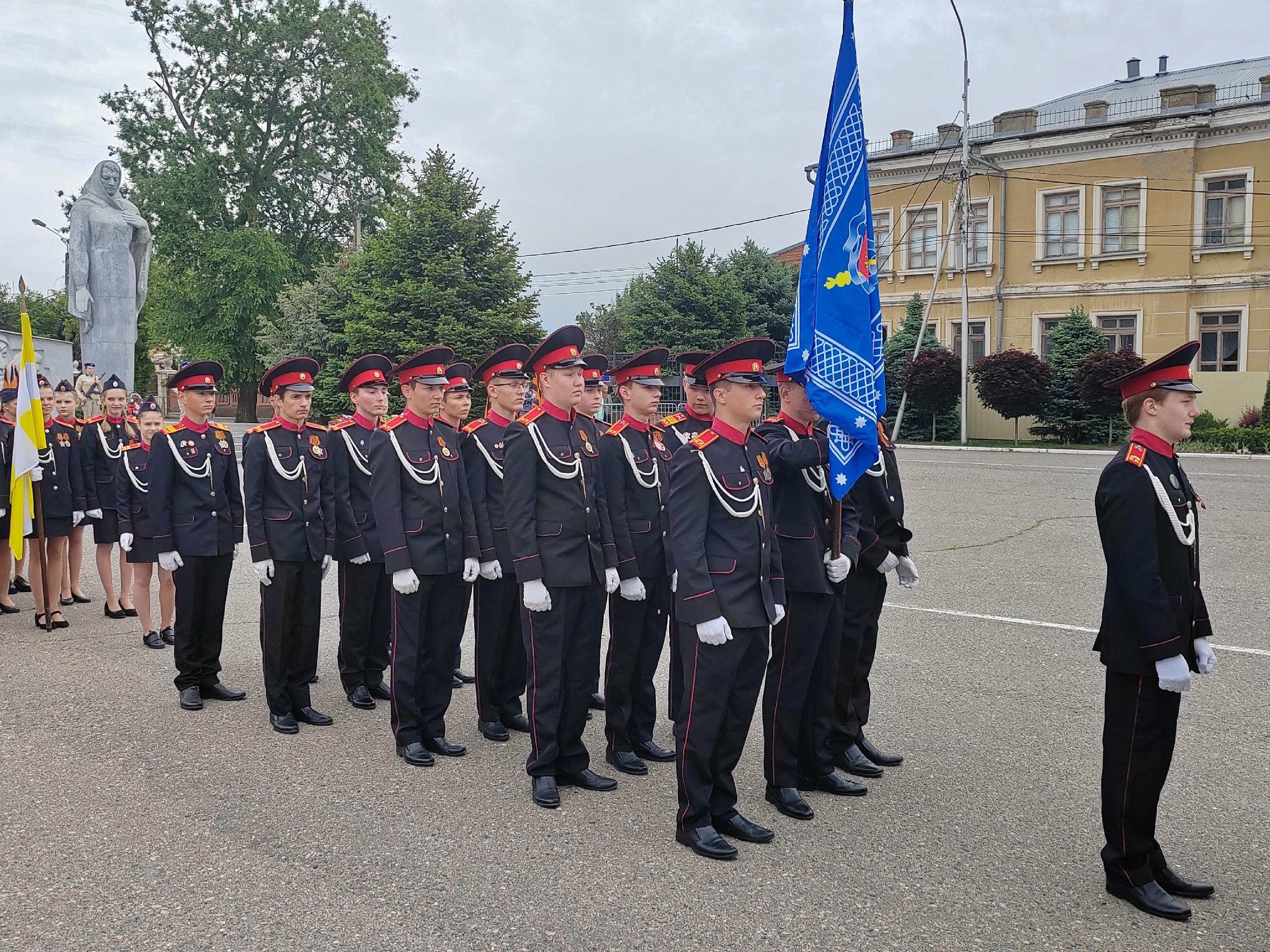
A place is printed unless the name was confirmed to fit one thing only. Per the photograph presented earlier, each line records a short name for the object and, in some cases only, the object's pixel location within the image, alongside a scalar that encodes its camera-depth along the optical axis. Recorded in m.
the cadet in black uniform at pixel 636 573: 5.56
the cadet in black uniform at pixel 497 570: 6.02
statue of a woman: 19.55
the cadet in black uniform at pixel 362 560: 6.69
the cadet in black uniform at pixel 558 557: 5.08
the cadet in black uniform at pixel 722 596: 4.40
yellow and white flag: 8.55
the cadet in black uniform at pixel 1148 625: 3.82
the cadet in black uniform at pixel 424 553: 5.58
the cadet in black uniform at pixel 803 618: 4.80
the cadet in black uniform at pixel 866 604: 5.30
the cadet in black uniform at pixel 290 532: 6.16
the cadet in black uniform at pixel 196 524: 6.55
